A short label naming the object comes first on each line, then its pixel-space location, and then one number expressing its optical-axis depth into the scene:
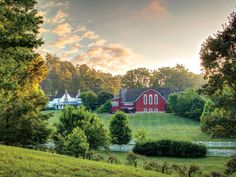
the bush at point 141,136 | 39.44
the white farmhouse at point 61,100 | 110.00
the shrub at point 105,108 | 81.62
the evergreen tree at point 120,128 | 39.66
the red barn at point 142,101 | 81.19
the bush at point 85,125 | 30.17
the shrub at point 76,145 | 24.47
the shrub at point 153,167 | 20.92
